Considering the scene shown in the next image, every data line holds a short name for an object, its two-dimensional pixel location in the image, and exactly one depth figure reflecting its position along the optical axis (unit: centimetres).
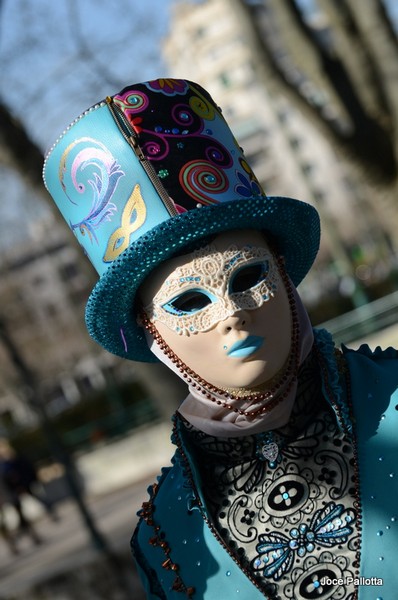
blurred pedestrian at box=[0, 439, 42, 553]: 1353
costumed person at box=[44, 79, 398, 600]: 279
